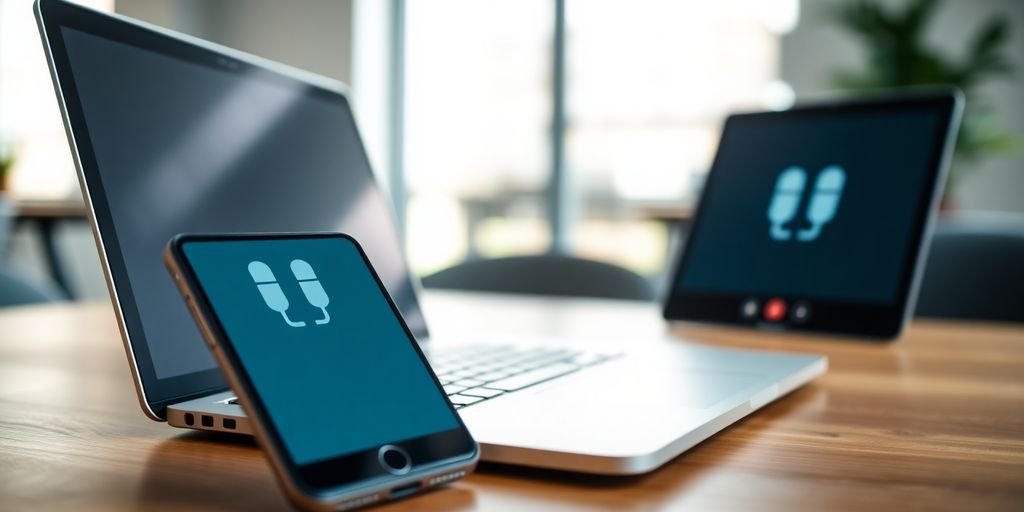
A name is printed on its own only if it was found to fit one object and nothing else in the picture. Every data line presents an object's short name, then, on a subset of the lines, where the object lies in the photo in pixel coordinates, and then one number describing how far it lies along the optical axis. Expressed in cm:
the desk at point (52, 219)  354
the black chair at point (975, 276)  145
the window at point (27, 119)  480
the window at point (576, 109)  434
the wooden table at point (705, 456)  38
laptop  46
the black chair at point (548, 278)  164
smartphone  35
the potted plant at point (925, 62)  381
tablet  96
